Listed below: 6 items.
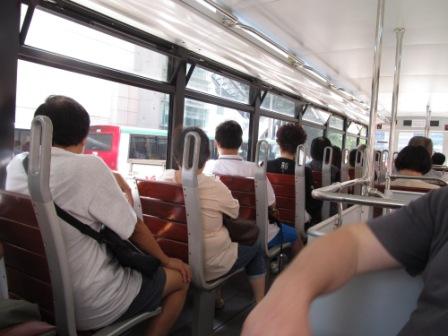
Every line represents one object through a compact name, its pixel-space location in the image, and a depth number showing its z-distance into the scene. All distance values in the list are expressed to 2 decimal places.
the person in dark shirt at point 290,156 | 2.87
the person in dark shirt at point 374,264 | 0.60
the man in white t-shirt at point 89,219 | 1.19
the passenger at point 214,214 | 1.77
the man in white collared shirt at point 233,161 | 2.52
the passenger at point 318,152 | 3.77
